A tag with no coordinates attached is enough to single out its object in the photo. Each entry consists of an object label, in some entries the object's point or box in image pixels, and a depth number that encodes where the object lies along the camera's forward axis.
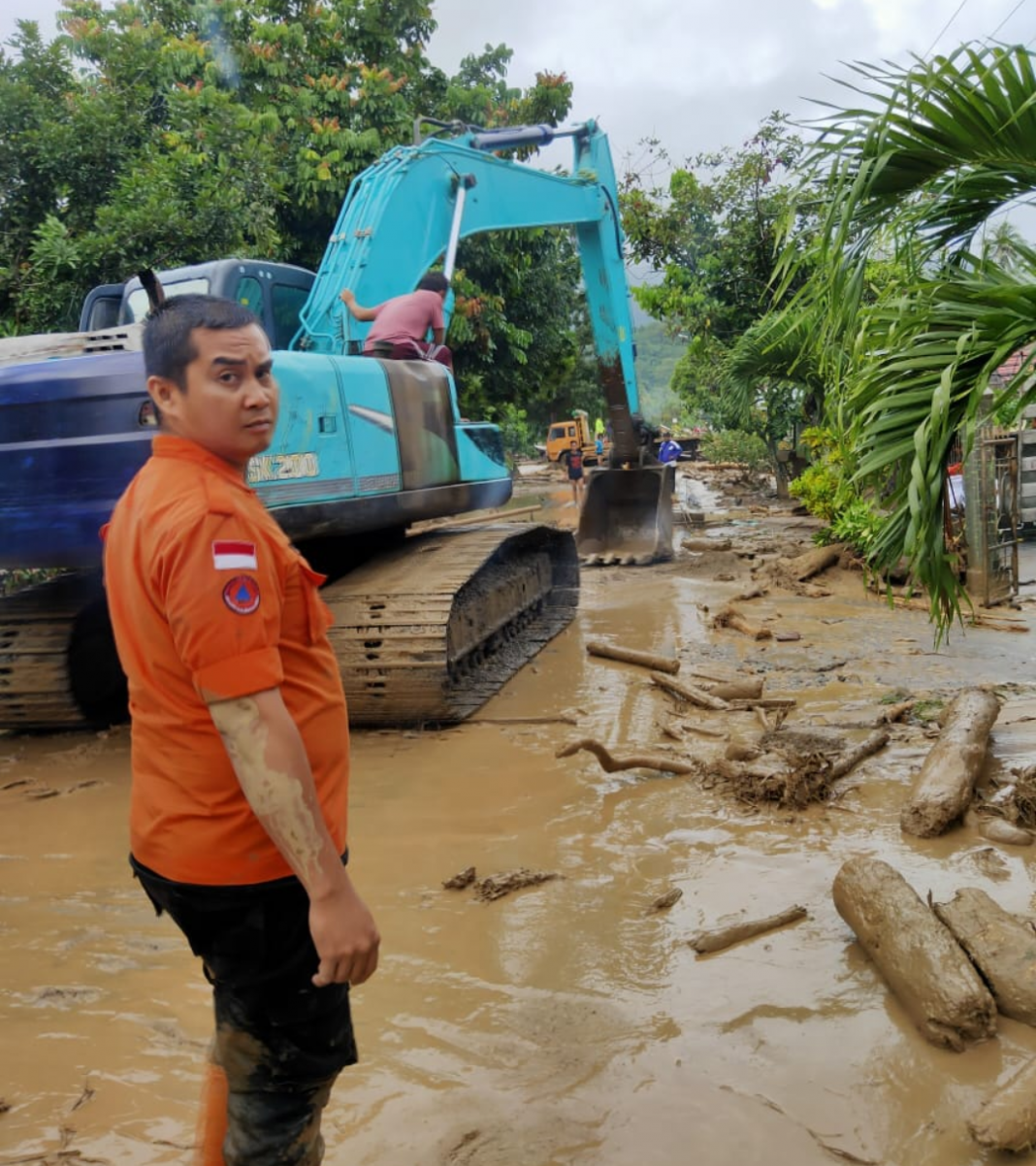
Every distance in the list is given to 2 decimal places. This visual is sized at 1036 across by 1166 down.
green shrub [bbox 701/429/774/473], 22.94
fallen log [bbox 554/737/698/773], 4.56
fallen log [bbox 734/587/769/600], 9.21
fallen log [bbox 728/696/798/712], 5.67
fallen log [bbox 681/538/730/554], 12.41
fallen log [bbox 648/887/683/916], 3.45
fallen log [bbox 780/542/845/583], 9.98
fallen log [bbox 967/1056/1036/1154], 2.18
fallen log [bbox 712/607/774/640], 7.60
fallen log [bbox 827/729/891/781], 4.51
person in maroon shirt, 6.46
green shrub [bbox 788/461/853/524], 11.34
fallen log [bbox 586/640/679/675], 6.53
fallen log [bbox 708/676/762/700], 5.83
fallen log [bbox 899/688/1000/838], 3.86
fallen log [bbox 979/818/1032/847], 3.75
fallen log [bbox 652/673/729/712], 5.76
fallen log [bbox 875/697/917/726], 5.27
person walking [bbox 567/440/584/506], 21.72
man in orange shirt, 1.55
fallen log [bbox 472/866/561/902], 3.58
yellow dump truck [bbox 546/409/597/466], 34.81
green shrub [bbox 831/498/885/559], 10.02
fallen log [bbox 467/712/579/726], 5.64
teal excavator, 4.79
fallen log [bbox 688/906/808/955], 3.17
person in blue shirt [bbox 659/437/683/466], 21.98
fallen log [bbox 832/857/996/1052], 2.60
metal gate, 8.04
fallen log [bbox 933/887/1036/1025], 2.69
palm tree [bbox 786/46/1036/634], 3.34
